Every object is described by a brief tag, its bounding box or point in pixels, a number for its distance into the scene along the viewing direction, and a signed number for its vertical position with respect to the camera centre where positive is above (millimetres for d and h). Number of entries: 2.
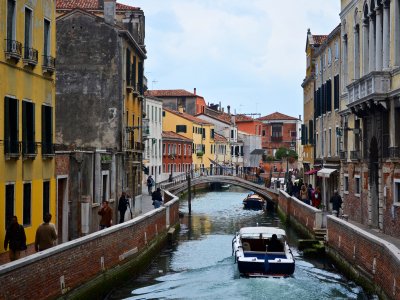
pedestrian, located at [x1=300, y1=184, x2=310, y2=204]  40162 -1812
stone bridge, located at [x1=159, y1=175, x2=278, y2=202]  55000 -1680
